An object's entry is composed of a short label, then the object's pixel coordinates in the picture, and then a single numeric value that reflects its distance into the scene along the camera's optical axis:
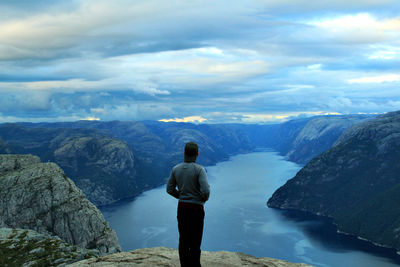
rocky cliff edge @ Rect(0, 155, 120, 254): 152.75
